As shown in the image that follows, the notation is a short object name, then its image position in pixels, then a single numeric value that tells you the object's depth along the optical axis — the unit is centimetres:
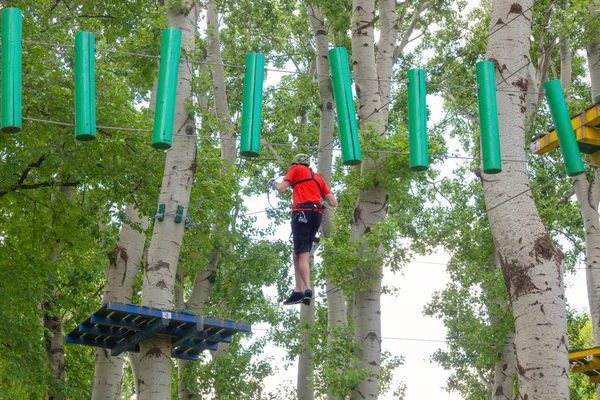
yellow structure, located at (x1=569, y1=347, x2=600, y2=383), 1200
